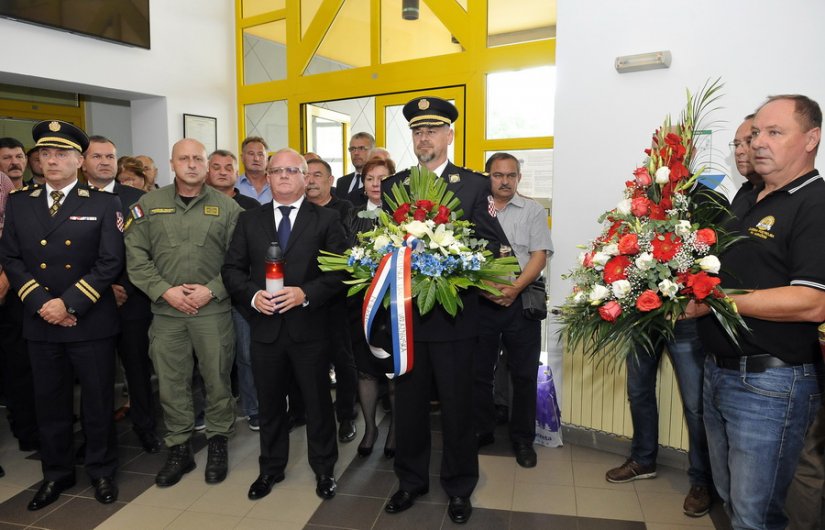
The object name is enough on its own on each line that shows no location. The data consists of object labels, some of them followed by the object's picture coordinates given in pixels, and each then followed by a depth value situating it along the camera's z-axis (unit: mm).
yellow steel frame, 5605
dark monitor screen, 5402
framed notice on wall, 7043
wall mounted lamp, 3170
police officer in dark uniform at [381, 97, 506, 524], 2732
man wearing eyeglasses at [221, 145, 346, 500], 2936
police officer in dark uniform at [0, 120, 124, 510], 2939
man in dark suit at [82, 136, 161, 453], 3480
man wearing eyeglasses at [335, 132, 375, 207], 4828
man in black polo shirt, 1795
